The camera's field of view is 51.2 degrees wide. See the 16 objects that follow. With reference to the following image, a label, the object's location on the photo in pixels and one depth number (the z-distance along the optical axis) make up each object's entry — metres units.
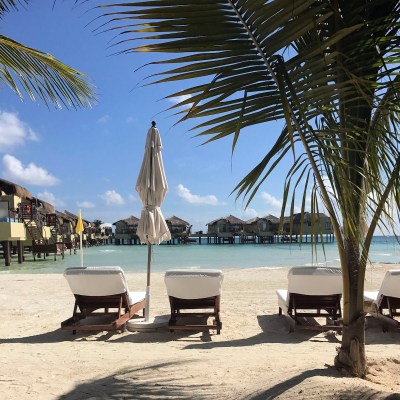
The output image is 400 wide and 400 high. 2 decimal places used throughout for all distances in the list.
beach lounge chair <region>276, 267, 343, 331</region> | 4.84
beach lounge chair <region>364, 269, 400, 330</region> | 4.98
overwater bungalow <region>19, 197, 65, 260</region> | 25.25
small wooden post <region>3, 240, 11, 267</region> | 22.03
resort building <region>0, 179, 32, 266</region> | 21.64
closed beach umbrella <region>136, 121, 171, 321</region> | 5.20
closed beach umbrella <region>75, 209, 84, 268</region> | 8.83
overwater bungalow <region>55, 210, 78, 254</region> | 33.47
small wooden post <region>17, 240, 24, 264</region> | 23.98
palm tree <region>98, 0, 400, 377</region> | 1.62
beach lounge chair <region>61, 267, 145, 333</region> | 4.83
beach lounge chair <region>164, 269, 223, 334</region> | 4.94
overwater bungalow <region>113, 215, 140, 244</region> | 64.42
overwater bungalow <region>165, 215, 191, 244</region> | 60.12
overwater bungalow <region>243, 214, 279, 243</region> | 62.09
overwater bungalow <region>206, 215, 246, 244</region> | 63.62
